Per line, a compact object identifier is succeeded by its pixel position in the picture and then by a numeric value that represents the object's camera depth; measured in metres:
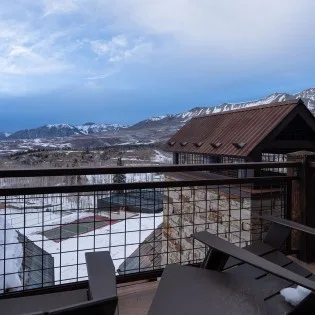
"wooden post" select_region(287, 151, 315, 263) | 3.02
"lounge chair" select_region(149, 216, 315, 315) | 1.37
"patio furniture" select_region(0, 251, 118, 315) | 0.94
